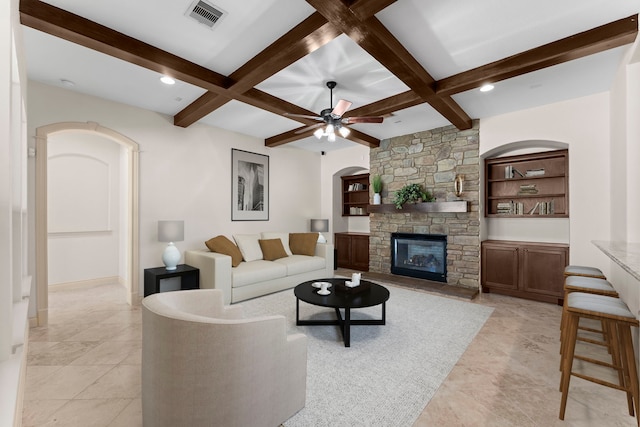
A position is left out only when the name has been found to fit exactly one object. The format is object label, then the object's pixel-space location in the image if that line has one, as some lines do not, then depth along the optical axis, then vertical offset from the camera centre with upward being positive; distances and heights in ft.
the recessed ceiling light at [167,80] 10.35 +5.04
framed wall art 17.17 +1.76
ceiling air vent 6.90 +5.13
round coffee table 8.96 -2.94
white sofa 12.71 -3.01
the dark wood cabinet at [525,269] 12.89 -2.76
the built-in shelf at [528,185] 14.14 +1.49
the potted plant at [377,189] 18.83 +1.64
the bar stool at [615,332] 5.58 -2.63
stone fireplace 15.38 +1.65
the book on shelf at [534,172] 14.57 +2.13
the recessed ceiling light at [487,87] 10.74 +4.99
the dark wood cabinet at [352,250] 21.07 -2.90
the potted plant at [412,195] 16.92 +1.08
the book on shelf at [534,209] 14.59 +0.18
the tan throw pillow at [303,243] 17.66 -1.91
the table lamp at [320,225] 21.17 -0.90
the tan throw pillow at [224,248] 14.32 -1.77
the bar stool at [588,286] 7.45 -2.08
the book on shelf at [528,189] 14.78 +1.25
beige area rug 6.01 -4.24
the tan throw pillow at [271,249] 16.22 -2.14
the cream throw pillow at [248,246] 15.72 -1.89
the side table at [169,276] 12.05 -2.84
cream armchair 4.50 -2.64
